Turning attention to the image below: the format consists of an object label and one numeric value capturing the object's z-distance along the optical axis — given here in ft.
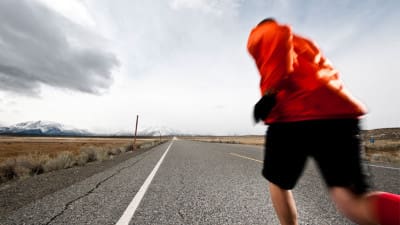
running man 3.93
